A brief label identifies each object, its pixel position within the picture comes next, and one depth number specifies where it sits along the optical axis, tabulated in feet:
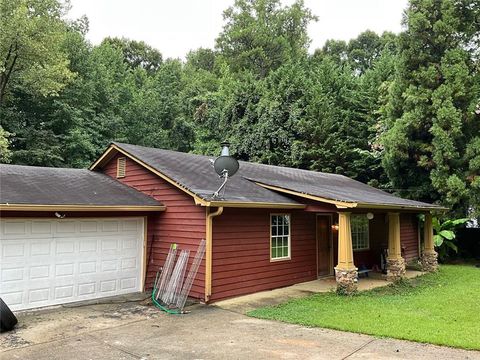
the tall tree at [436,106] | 51.08
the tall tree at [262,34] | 113.80
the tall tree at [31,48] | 64.03
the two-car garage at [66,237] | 25.61
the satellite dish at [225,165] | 32.50
